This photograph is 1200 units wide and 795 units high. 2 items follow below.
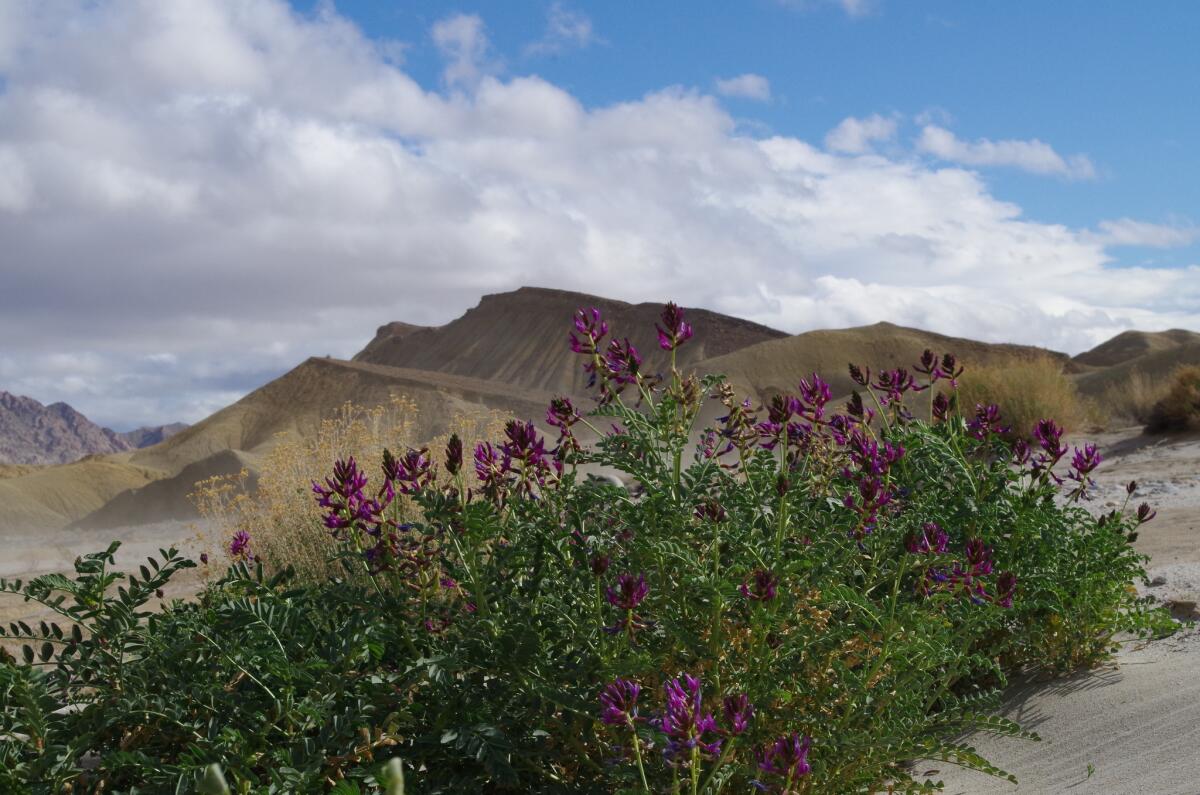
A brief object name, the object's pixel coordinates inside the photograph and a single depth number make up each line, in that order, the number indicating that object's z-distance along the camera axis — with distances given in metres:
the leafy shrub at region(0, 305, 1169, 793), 2.56
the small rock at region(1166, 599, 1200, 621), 5.30
